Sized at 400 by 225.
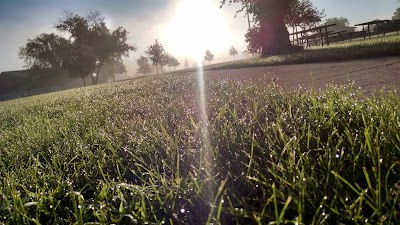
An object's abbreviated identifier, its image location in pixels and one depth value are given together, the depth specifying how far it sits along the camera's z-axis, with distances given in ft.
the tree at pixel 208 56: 325.01
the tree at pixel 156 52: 219.61
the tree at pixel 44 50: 167.63
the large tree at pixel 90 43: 146.61
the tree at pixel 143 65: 326.24
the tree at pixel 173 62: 311.68
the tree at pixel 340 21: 367.84
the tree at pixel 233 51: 339.51
